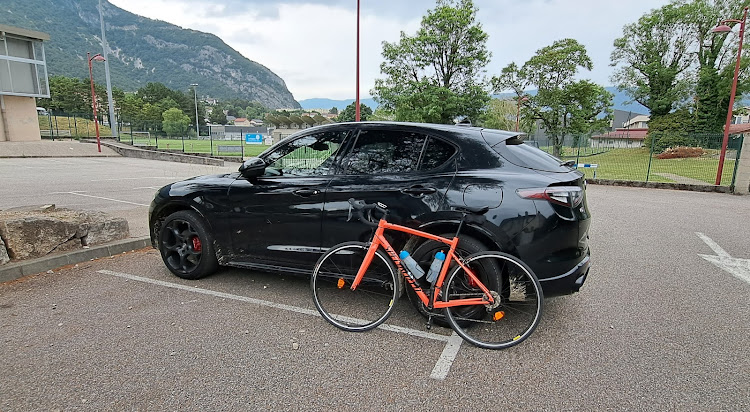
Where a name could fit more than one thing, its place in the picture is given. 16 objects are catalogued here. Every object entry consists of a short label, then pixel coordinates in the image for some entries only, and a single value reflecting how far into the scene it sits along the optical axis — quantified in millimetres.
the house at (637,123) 90625
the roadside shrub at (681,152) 16797
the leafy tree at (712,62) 32750
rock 4320
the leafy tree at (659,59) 34856
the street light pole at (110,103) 34466
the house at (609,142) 18886
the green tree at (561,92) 31609
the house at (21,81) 29562
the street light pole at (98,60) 27703
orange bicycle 3006
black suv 3021
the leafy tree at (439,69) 25172
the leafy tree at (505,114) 56750
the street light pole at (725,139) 13452
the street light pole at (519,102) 33003
